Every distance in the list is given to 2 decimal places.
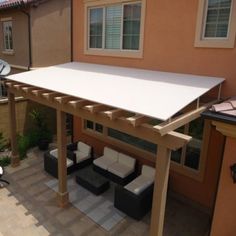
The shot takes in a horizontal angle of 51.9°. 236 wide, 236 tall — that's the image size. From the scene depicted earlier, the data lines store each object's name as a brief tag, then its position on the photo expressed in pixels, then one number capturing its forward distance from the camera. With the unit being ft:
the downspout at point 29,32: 57.64
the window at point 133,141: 37.35
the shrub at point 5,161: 43.11
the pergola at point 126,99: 20.10
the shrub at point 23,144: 46.39
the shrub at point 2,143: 46.70
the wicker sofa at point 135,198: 30.40
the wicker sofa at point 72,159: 39.65
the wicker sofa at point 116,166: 37.08
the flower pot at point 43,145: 49.44
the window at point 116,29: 35.73
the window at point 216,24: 26.30
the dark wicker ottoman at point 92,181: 35.76
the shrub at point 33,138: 49.96
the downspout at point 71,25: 45.17
